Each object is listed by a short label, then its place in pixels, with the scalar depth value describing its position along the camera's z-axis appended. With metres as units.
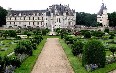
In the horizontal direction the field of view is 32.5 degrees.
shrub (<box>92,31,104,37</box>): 31.36
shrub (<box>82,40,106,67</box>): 11.66
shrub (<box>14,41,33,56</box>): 15.01
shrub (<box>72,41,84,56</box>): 15.92
